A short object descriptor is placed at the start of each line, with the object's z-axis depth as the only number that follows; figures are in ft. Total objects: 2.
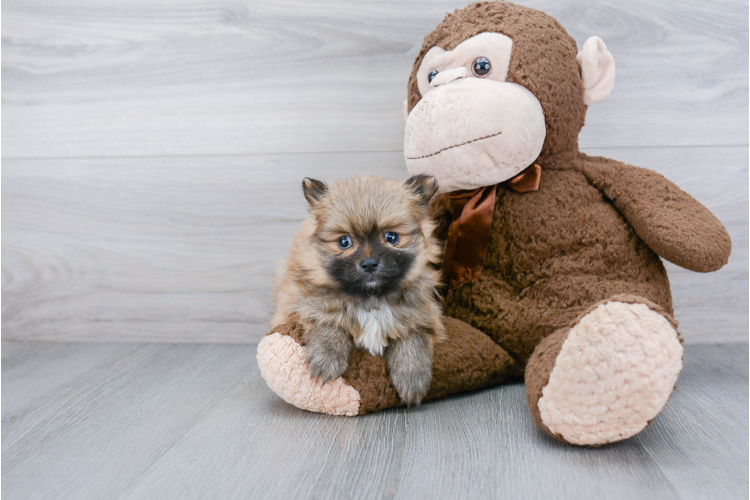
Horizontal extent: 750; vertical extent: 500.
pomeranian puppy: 3.49
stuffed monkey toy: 3.59
